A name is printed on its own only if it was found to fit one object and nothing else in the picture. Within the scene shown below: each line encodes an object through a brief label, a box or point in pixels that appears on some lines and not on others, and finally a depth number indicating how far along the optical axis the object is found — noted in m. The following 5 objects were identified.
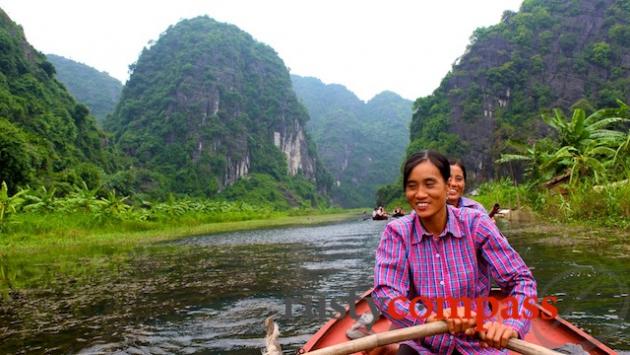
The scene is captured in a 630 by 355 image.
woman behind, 3.95
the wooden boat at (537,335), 2.56
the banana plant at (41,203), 14.76
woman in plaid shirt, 2.01
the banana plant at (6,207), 12.66
